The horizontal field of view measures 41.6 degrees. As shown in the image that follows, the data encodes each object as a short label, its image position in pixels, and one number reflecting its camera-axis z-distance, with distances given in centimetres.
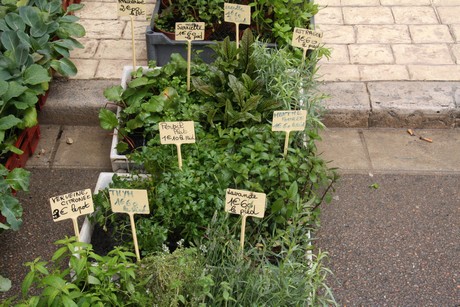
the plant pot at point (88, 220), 290
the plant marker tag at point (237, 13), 358
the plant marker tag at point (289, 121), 283
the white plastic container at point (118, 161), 336
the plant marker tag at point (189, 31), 345
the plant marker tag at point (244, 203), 250
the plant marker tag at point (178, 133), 280
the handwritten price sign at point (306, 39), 343
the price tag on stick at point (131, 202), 256
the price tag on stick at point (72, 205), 247
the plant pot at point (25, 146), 346
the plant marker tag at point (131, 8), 361
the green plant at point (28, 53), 340
